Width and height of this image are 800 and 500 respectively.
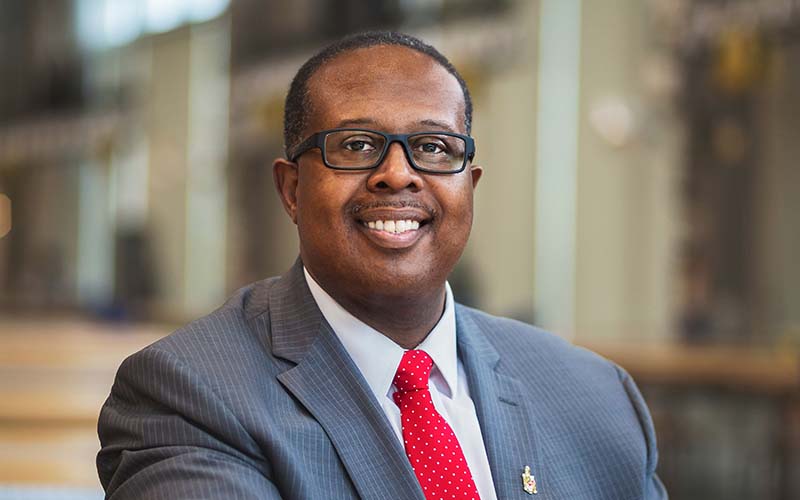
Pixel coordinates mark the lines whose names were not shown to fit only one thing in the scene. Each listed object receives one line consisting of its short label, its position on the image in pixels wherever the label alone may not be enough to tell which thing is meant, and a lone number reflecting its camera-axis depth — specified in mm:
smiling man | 1434
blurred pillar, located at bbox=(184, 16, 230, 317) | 14984
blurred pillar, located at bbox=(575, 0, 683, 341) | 9156
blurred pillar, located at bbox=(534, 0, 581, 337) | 9984
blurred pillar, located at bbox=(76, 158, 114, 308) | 18844
